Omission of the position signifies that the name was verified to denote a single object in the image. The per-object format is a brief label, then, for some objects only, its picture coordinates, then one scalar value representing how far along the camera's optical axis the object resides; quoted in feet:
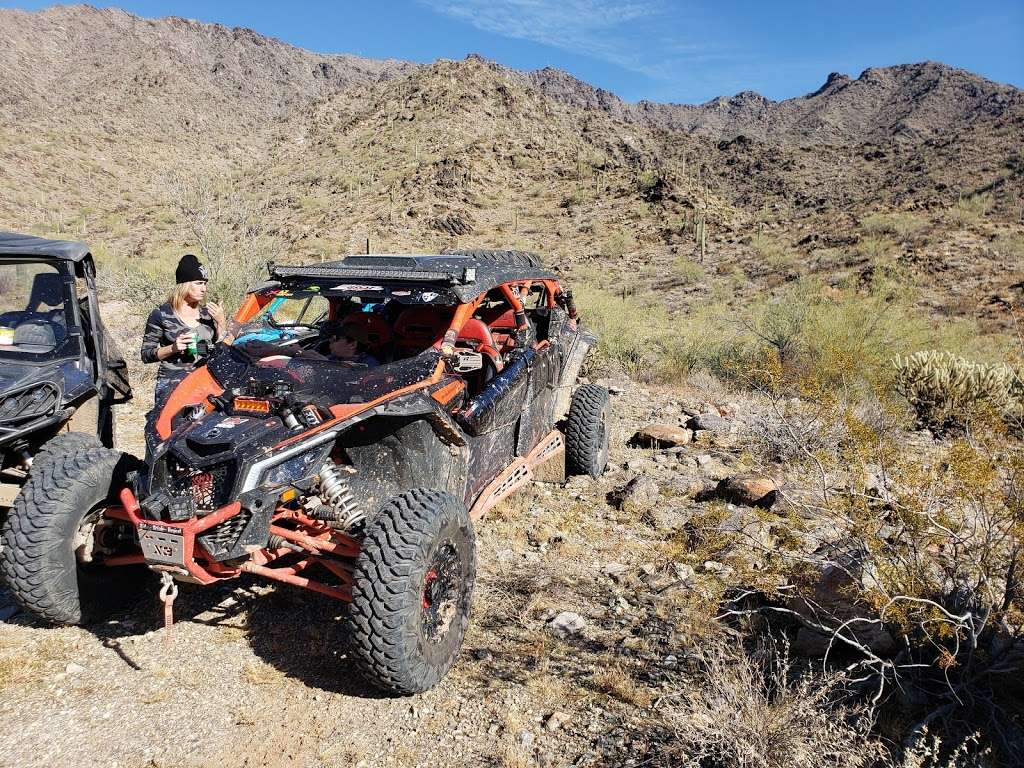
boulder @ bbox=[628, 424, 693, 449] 23.45
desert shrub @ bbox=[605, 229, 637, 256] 100.81
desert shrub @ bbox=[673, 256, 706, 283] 77.87
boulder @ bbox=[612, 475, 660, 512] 18.28
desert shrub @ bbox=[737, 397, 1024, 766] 9.45
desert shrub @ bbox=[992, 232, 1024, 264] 63.95
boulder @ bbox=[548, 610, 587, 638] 12.53
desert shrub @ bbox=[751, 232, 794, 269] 76.04
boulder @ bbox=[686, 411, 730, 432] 24.71
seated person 15.43
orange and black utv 9.81
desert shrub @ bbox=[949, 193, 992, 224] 78.36
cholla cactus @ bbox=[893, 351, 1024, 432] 24.51
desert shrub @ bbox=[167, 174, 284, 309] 46.06
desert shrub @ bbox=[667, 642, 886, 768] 8.57
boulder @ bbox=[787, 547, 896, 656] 10.88
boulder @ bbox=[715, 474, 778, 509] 17.72
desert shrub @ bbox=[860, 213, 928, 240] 76.02
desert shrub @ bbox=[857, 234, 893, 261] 70.64
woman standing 15.42
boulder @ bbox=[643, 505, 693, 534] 17.19
